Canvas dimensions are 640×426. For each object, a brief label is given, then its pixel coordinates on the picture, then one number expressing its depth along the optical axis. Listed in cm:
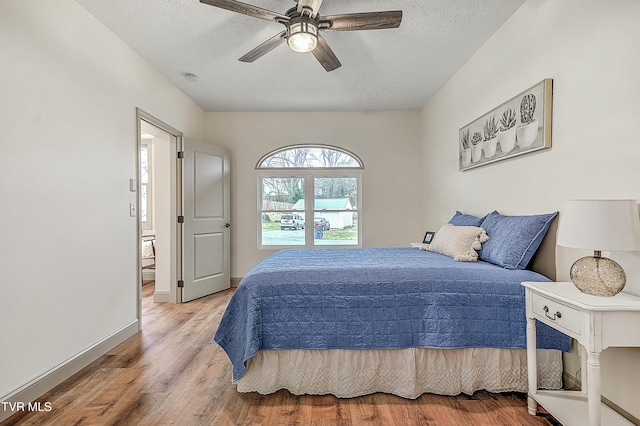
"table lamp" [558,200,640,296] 130
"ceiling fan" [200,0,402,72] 196
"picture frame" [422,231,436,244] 345
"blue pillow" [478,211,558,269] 197
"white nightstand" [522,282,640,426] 127
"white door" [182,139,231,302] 387
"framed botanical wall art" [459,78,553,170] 203
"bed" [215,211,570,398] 180
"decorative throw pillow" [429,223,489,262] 230
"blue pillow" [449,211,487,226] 270
